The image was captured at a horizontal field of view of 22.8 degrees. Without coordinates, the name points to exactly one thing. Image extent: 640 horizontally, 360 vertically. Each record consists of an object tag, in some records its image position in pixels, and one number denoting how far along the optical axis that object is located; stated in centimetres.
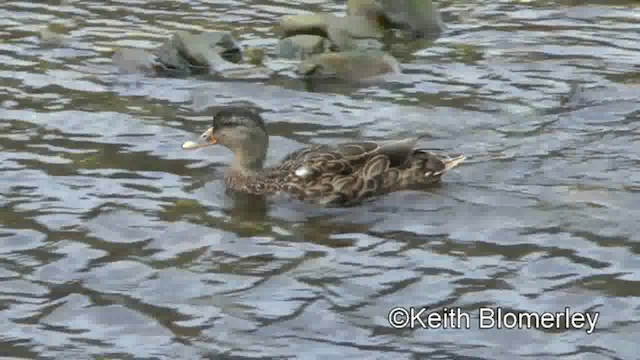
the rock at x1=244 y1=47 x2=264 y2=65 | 1670
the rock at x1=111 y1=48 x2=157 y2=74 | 1627
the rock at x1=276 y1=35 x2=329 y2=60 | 1688
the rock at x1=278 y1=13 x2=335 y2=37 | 1742
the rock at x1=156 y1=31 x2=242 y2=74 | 1631
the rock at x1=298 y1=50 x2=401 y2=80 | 1593
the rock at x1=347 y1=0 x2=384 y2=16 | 1820
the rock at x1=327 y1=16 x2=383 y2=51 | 1711
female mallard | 1243
